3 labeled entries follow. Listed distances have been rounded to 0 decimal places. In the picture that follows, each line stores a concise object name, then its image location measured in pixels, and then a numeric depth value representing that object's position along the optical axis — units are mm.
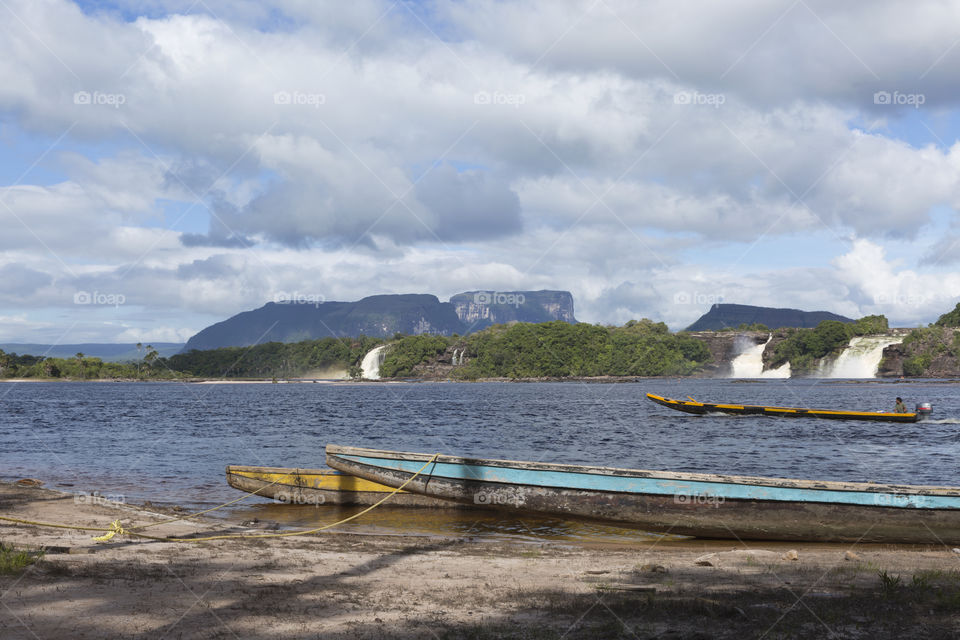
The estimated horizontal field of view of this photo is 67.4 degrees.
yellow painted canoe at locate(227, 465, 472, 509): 17875
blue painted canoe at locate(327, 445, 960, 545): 13914
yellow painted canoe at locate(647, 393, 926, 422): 38969
